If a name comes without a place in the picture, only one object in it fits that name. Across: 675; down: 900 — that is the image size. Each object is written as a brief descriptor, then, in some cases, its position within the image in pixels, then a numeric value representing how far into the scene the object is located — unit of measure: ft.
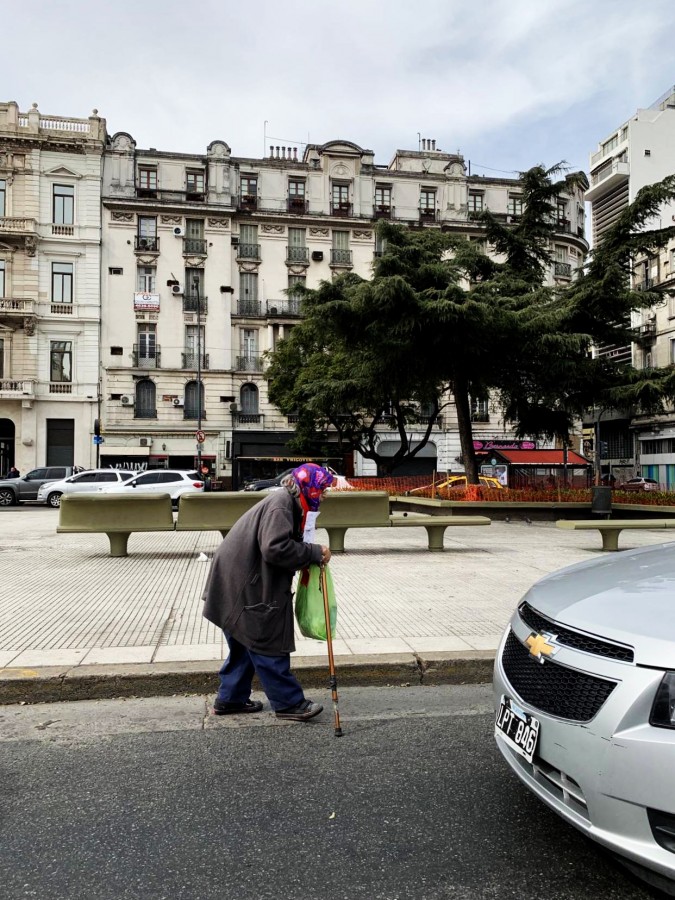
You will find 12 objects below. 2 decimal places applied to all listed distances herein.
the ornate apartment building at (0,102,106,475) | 127.75
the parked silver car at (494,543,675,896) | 6.93
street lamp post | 125.45
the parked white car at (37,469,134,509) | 82.84
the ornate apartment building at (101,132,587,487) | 134.82
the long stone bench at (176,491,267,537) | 33.71
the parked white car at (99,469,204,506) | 80.69
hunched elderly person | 13.06
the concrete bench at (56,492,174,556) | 32.68
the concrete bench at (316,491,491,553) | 35.12
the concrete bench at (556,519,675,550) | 34.71
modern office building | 142.20
